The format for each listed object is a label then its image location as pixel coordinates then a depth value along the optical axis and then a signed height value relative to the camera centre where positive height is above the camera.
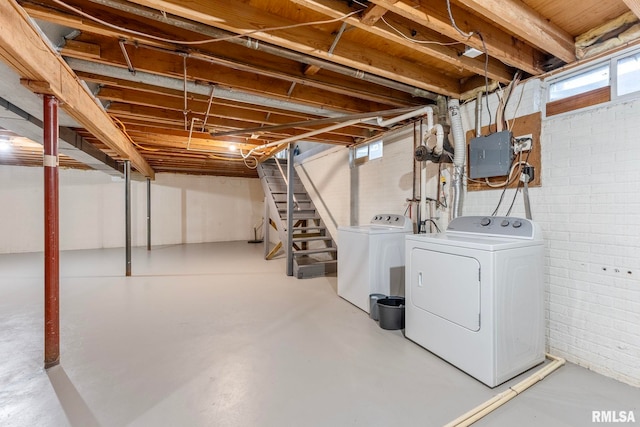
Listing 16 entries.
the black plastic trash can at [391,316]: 2.64 -0.96
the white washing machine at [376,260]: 3.05 -0.52
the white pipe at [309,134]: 3.27 +1.07
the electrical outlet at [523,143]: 2.33 +0.57
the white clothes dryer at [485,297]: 1.80 -0.58
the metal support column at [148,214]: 7.11 +0.00
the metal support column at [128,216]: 4.55 -0.03
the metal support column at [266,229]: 5.90 -0.32
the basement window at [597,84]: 1.85 +0.90
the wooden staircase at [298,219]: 4.59 -0.11
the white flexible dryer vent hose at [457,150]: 2.71 +0.59
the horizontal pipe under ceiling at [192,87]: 2.22 +1.14
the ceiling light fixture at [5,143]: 4.42 +1.16
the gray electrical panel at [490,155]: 2.37 +0.50
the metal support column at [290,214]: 4.56 -0.01
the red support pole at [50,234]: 2.03 -0.14
